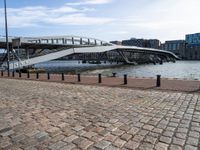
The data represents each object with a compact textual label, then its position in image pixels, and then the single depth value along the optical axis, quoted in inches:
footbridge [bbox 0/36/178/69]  1328.5
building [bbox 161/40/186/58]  4932.3
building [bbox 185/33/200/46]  4049.7
